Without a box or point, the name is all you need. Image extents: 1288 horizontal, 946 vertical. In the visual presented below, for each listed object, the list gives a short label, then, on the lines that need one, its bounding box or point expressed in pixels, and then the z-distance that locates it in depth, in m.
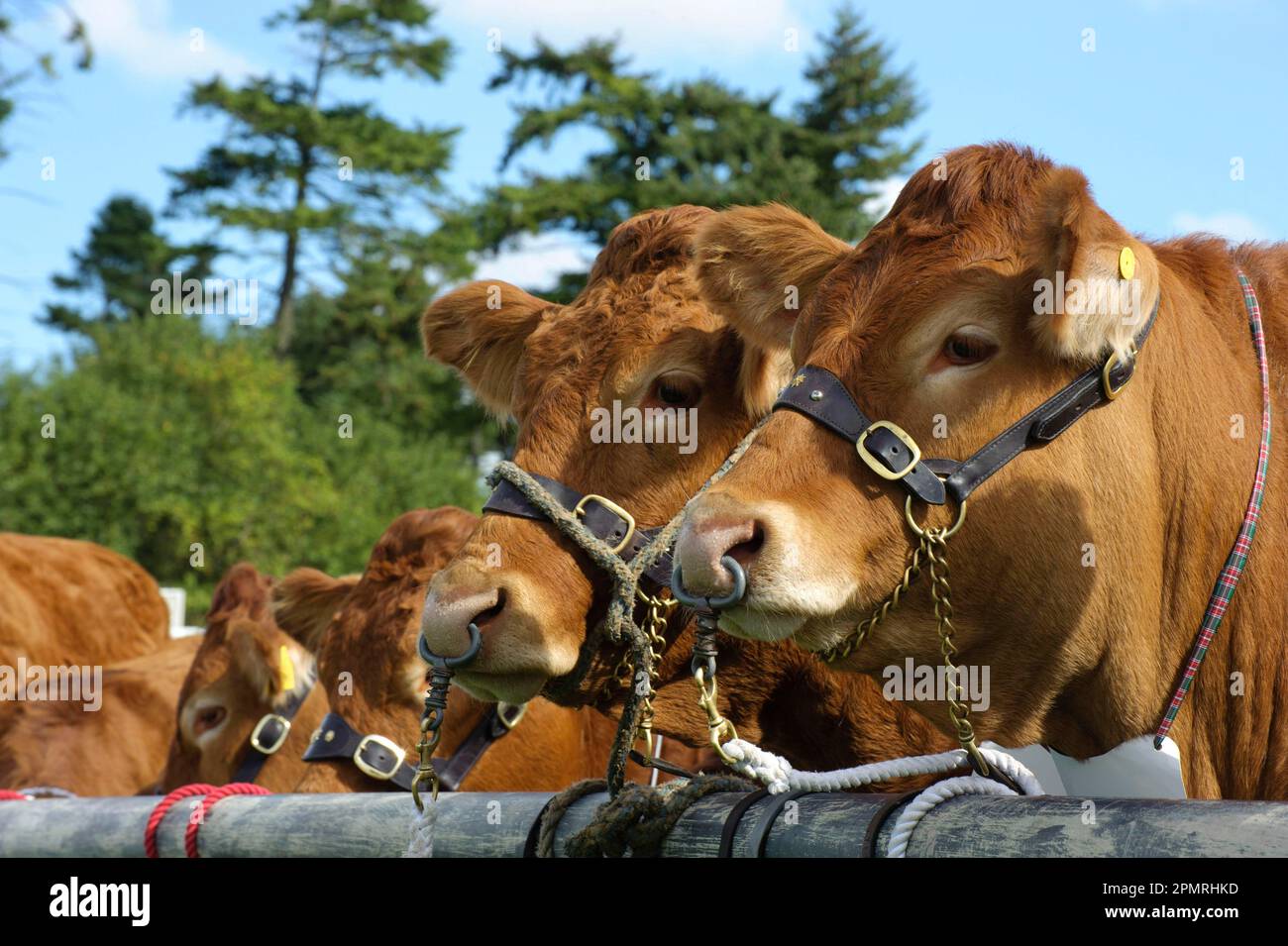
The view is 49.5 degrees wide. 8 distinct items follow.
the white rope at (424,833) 2.93
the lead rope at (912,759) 2.59
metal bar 1.81
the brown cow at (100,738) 6.86
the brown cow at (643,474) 3.31
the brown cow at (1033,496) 2.56
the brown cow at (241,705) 5.58
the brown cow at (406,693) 4.62
